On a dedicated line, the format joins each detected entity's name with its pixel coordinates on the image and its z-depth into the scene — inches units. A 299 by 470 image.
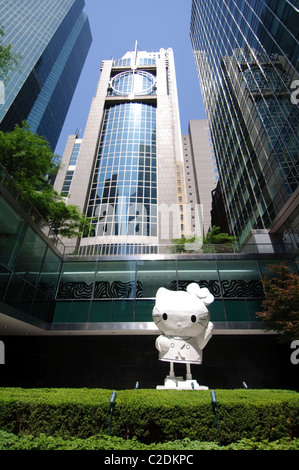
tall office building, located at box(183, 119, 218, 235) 3304.6
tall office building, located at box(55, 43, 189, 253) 1579.7
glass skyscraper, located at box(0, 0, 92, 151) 2758.4
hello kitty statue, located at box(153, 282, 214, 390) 297.6
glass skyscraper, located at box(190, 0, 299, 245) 761.0
